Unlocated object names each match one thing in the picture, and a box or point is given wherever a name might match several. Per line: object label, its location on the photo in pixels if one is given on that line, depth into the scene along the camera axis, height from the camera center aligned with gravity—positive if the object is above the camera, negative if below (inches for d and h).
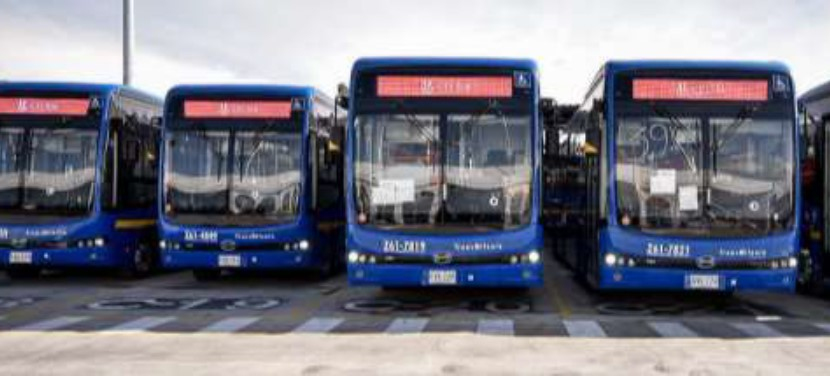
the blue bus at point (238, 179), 636.1 +17.3
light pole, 1086.4 +177.5
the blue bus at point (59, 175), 649.6 +20.5
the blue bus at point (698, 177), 506.0 +13.7
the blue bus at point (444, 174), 517.7 +16.1
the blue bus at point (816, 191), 591.8 +7.8
